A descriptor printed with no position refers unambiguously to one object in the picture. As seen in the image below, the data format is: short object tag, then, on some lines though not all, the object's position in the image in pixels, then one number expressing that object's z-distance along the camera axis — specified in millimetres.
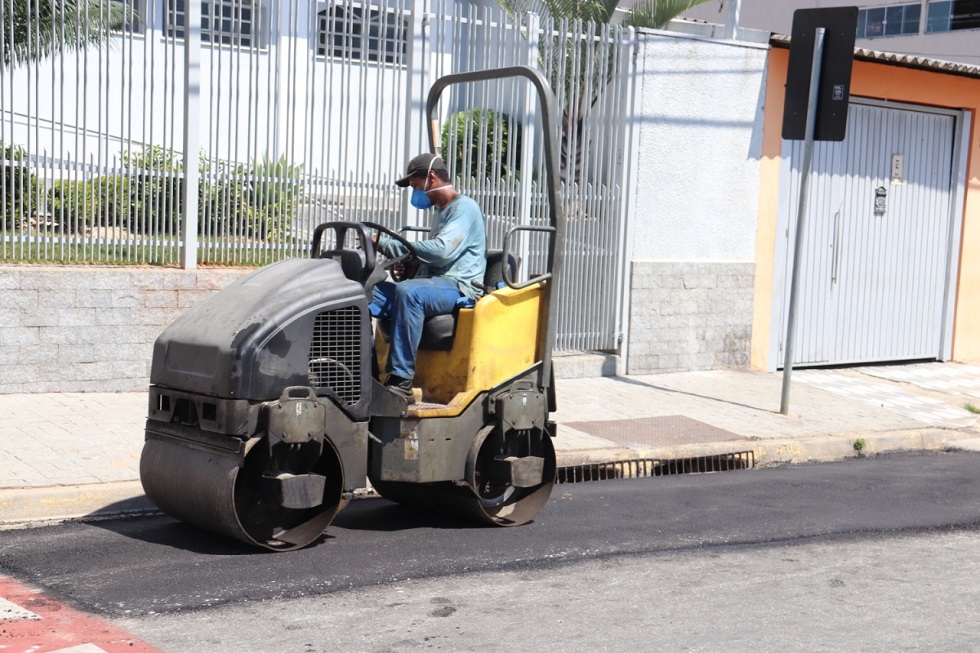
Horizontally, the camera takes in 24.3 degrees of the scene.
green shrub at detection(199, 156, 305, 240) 17645
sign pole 18127
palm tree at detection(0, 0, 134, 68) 15847
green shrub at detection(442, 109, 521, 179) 19869
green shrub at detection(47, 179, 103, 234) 16498
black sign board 17957
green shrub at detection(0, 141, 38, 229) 16031
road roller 10033
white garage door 23239
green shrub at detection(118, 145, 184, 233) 17008
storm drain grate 15209
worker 11195
